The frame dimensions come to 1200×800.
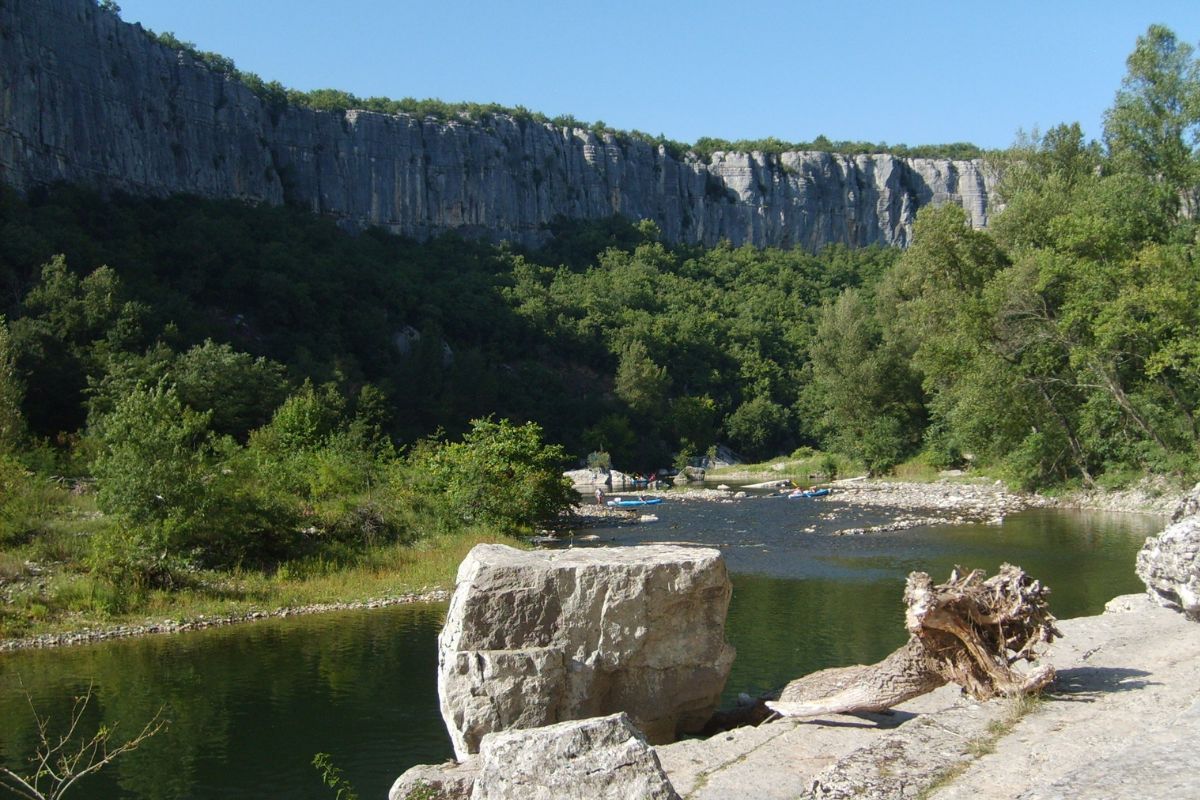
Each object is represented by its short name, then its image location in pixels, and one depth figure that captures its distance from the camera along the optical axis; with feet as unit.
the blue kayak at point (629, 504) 144.25
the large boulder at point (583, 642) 31.60
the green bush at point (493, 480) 97.14
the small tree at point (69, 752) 35.99
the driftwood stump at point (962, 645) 31.86
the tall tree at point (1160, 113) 120.98
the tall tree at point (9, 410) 91.35
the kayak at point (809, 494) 153.17
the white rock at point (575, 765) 18.57
